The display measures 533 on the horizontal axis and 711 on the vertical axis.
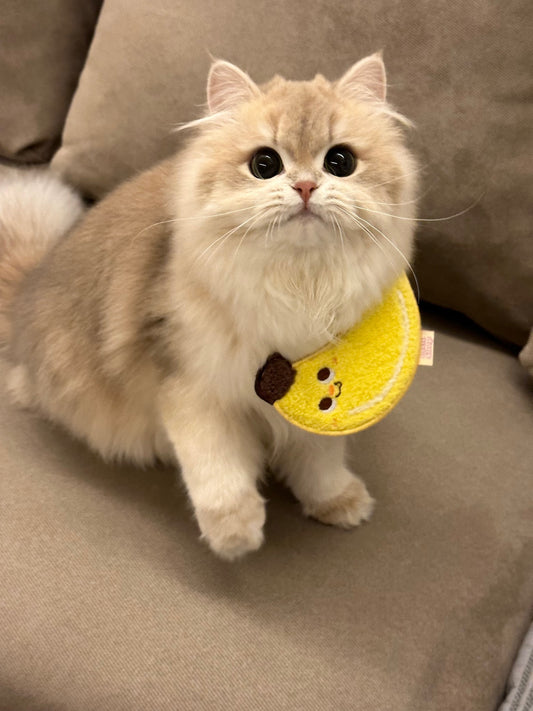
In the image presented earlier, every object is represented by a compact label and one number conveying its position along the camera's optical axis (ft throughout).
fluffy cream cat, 2.42
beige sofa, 2.64
